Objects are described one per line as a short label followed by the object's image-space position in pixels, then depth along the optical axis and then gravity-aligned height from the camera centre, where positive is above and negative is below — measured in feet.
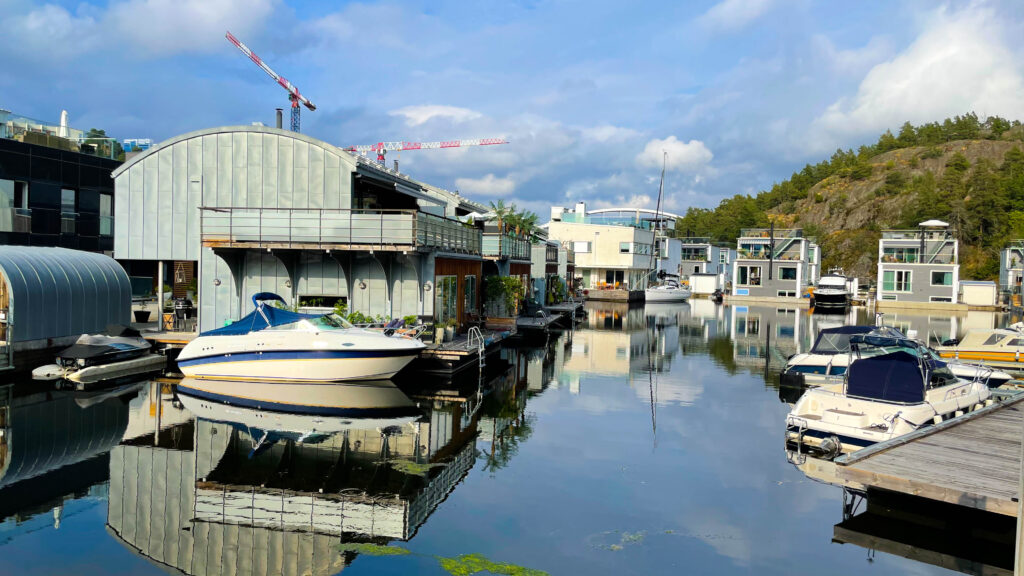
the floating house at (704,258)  300.61 +10.32
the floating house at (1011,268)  205.57 +5.75
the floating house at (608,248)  232.12 +10.43
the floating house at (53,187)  99.14 +12.45
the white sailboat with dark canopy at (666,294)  214.90 -3.91
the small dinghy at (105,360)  63.72 -8.54
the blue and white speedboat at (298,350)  61.31 -6.58
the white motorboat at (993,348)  78.69 -6.96
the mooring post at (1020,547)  16.16 -5.96
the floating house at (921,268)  197.77 +4.86
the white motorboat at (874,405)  44.16 -7.94
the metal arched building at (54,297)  63.72 -2.65
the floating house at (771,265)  220.43 +5.55
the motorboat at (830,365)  66.54 -7.73
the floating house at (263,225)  72.90 +5.04
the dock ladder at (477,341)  73.69 -6.94
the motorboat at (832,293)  194.18 -2.42
